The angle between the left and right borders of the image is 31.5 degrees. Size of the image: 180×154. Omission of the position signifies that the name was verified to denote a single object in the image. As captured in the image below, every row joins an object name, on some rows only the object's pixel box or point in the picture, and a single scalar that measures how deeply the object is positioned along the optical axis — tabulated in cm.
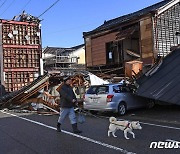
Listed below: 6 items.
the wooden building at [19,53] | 2260
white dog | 857
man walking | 988
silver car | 1413
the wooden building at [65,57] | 4922
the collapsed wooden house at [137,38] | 2220
